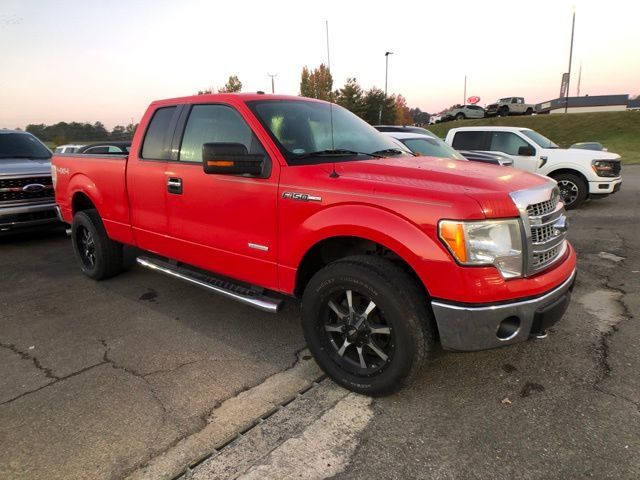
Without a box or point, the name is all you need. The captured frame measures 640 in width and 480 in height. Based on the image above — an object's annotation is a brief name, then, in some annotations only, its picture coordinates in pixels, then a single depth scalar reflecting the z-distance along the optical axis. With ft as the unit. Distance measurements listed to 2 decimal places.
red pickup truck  8.14
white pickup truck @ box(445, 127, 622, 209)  31.68
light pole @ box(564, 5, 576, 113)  144.32
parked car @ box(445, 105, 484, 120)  151.43
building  219.41
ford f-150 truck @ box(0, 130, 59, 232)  21.72
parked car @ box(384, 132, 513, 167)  27.25
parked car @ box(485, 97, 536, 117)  148.36
